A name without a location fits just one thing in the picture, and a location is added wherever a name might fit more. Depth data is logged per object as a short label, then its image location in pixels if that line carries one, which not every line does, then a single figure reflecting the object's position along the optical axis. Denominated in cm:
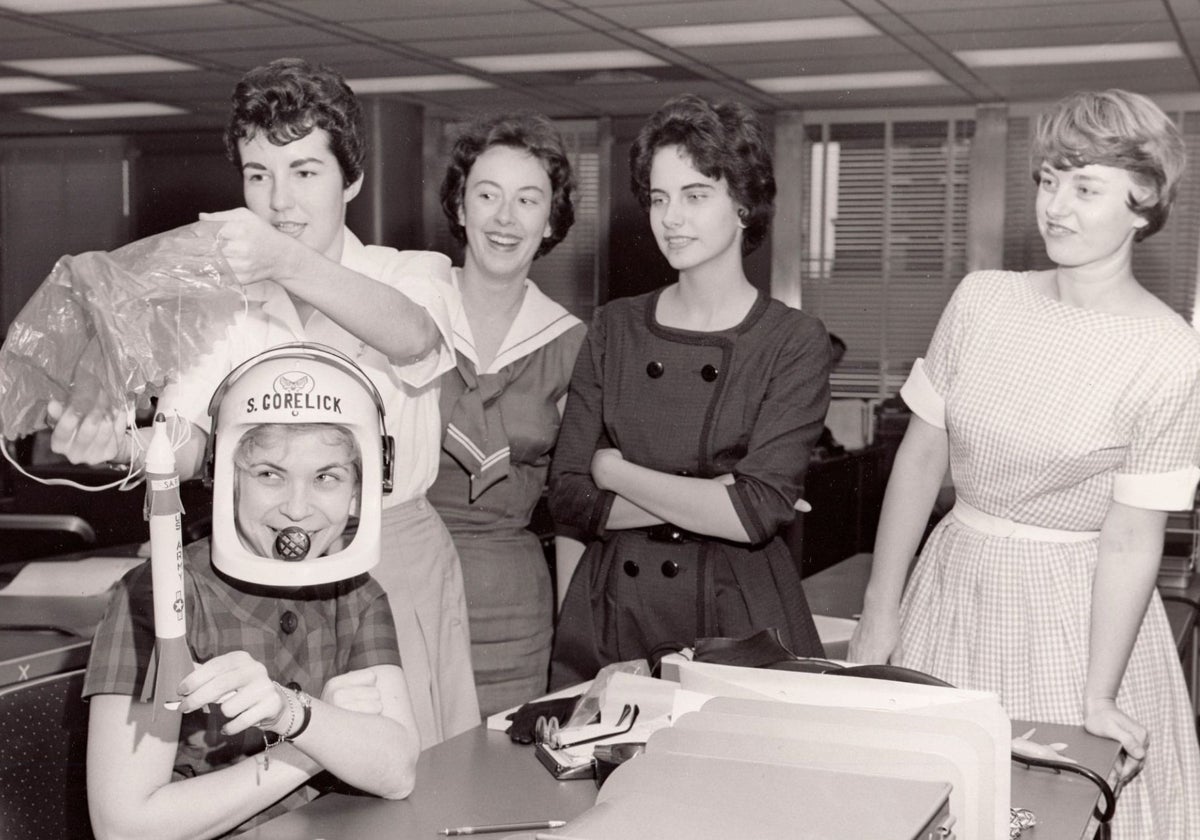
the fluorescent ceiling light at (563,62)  663
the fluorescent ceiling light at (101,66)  680
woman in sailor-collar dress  229
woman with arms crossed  214
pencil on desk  142
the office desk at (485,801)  144
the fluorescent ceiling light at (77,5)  560
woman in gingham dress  184
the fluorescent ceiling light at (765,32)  587
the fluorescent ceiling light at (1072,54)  618
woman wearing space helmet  143
